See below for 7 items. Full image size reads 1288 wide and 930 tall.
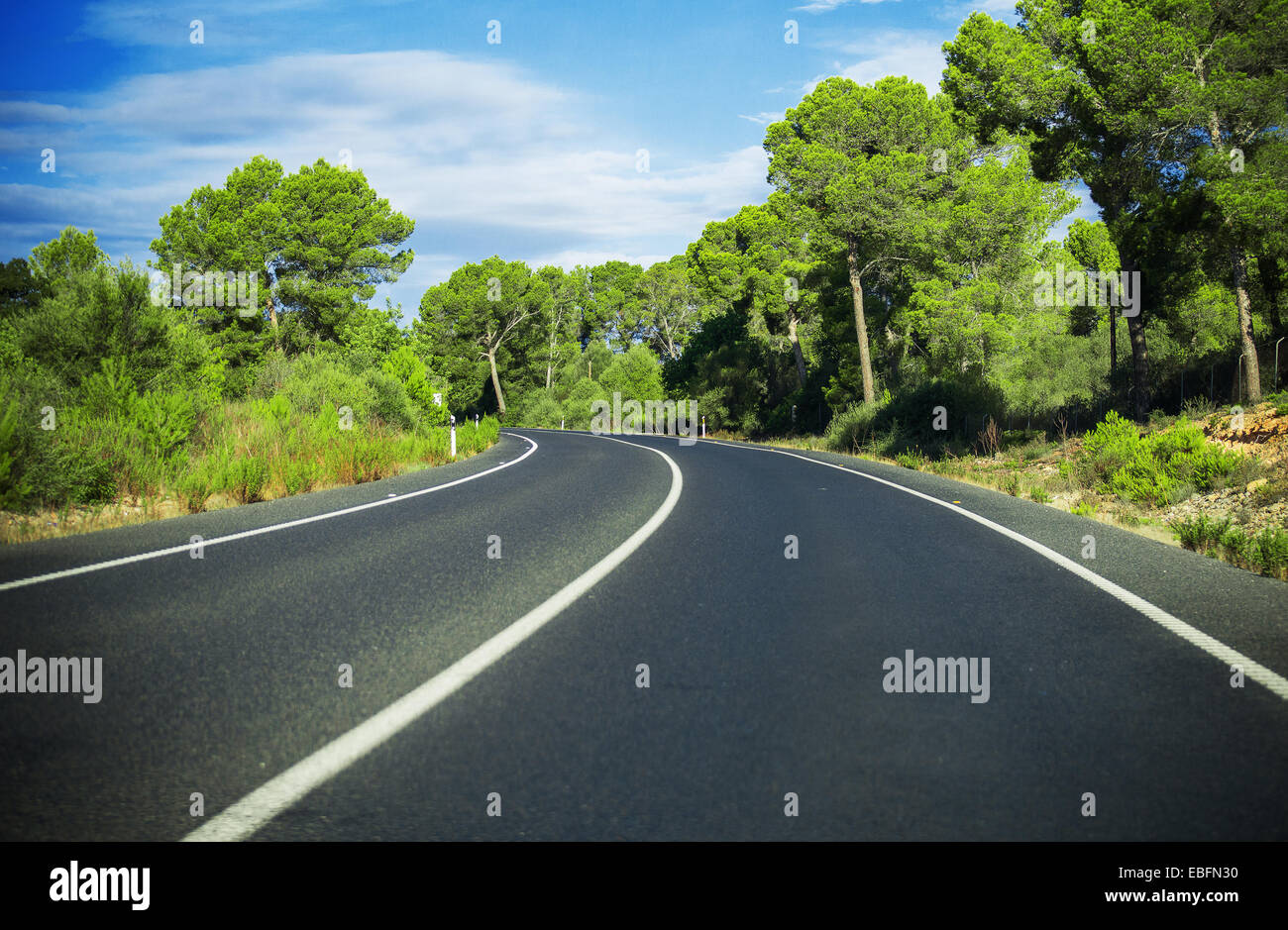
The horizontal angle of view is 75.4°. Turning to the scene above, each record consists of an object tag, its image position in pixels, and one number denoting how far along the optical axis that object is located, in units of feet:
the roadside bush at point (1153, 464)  45.39
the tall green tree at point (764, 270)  137.08
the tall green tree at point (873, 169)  110.11
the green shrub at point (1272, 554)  24.58
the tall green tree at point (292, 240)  133.80
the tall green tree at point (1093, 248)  107.04
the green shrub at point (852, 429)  103.65
